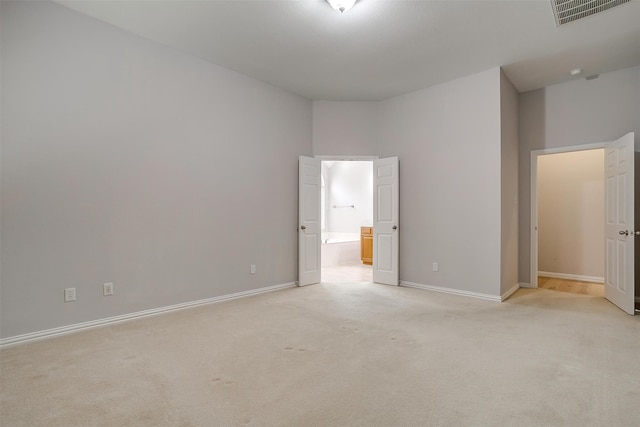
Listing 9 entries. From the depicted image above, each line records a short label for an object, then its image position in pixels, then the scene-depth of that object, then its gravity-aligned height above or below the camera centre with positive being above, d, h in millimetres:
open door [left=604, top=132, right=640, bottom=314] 3717 -135
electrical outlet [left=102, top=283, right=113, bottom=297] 3295 -741
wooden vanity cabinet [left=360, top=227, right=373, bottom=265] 7336 -691
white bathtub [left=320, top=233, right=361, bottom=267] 7320 -892
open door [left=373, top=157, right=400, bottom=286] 5270 -115
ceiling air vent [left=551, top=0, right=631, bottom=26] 2972 +1855
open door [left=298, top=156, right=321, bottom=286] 5199 -126
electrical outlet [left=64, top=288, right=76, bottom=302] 3074 -741
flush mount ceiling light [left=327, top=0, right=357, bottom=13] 2846 +1788
